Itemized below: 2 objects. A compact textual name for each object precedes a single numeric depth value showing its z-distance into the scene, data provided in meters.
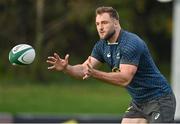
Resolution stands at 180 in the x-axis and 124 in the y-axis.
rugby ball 18.97
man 17.59
